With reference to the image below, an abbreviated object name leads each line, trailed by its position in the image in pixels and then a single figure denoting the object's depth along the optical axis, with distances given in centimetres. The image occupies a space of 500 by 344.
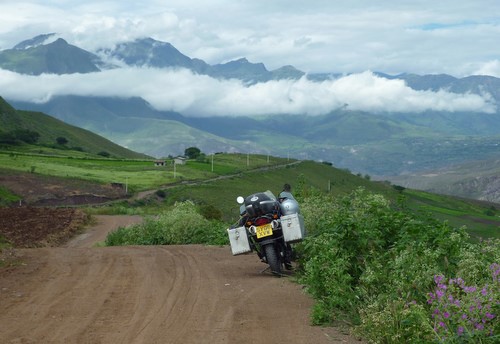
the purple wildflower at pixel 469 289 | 781
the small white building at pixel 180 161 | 12574
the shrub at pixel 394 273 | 787
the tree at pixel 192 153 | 15169
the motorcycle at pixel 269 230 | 1566
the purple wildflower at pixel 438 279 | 849
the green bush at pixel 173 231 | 2478
